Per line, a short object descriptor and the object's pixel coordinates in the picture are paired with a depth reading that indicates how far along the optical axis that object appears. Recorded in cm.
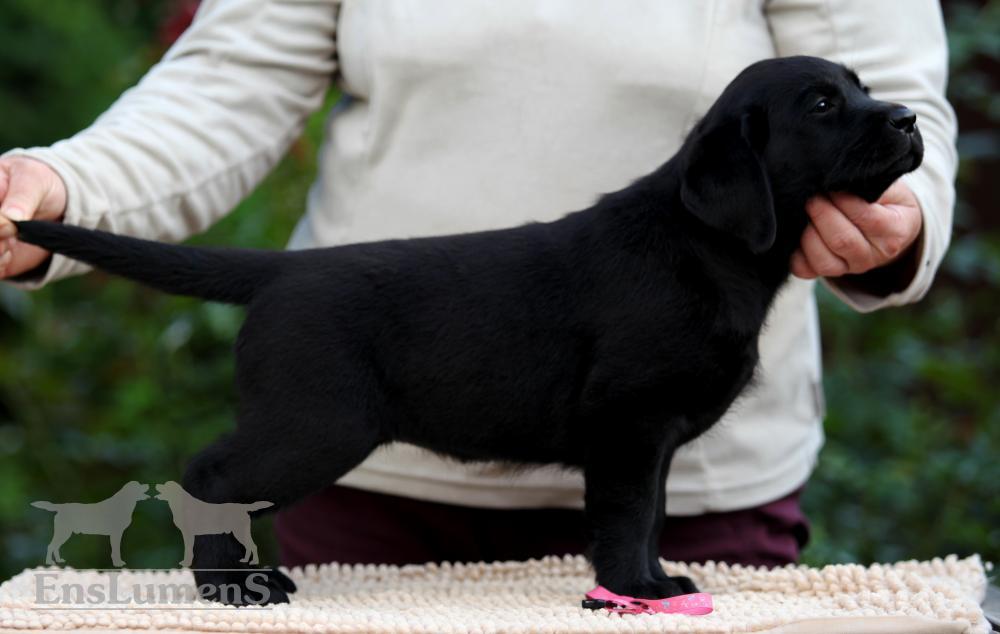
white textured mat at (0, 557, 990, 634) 439
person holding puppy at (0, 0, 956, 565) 464
